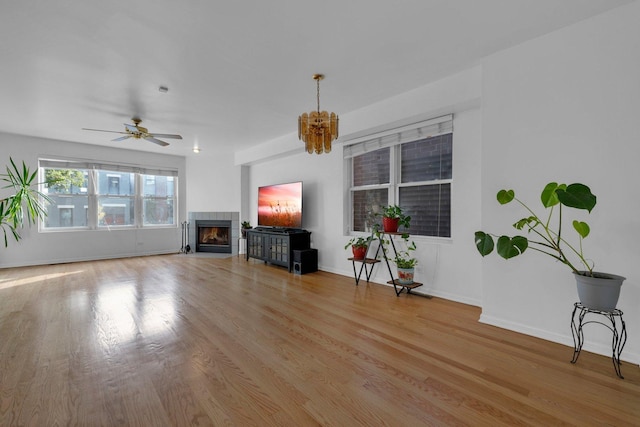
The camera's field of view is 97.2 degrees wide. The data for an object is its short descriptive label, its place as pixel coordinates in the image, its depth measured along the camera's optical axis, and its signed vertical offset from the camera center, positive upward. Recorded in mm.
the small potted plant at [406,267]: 3600 -757
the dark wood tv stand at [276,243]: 5054 -665
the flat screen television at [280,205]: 5203 +64
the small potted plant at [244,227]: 6434 -431
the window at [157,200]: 6910 +207
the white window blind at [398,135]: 3434 +1014
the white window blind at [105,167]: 5727 +917
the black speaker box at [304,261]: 4844 -912
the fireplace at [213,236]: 7172 -717
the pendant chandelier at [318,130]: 2924 +825
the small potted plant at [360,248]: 4156 -583
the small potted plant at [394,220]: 3648 -145
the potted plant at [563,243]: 1895 -273
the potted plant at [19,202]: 4871 +95
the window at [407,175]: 3537 +477
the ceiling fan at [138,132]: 4191 +1130
